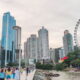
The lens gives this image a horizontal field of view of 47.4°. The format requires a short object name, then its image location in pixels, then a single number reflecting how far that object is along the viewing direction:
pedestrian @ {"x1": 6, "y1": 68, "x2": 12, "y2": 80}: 9.80
